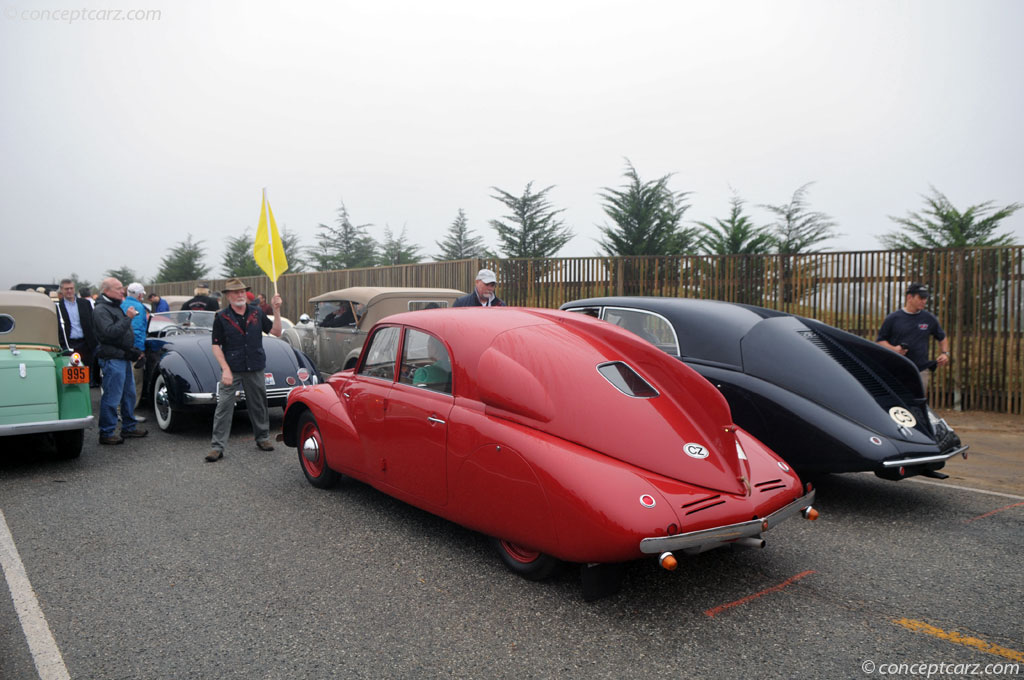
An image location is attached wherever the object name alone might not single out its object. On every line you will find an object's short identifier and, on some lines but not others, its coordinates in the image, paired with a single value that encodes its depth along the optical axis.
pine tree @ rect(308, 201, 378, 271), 33.38
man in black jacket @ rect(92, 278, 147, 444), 7.15
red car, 3.10
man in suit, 8.70
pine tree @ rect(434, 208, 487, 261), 27.66
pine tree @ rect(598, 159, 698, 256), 16.45
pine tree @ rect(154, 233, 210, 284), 36.99
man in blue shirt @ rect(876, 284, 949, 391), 6.94
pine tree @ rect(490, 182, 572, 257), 19.61
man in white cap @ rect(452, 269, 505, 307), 7.48
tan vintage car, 10.12
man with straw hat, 6.68
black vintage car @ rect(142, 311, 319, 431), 7.53
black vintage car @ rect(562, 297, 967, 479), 4.49
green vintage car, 5.79
